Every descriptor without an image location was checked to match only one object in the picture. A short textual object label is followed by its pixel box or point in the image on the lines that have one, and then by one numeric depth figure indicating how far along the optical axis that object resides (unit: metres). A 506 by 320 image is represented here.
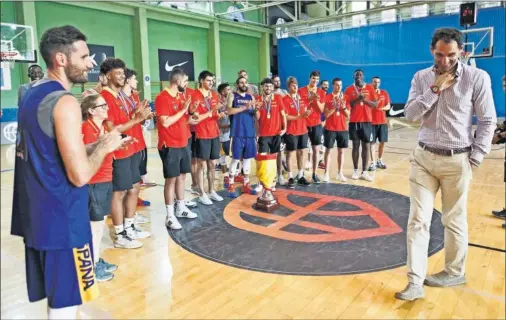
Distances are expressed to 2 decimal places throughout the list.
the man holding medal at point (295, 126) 5.65
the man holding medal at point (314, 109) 5.96
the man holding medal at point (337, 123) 5.91
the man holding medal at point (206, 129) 4.81
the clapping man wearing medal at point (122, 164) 3.31
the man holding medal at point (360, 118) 6.13
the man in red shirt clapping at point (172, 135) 3.94
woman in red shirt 2.65
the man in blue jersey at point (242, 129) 5.19
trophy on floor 4.57
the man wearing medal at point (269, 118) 5.29
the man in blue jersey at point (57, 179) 1.40
